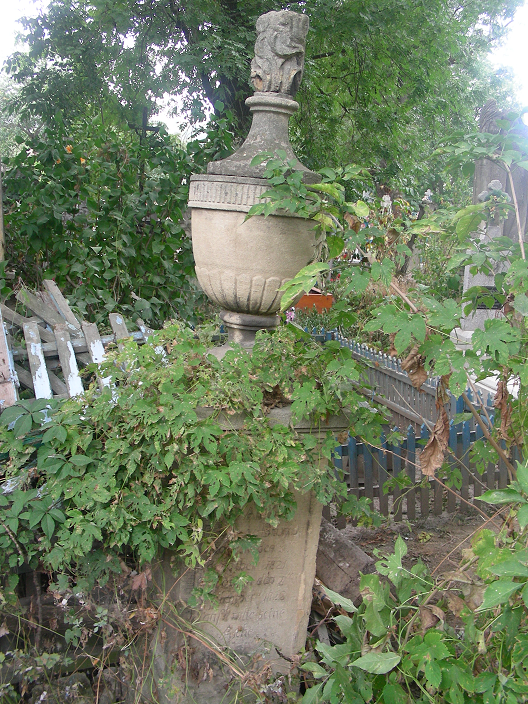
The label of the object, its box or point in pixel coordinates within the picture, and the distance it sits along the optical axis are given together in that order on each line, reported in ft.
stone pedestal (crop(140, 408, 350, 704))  7.73
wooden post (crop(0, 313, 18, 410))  9.12
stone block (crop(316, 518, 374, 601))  9.25
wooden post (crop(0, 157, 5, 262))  12.96
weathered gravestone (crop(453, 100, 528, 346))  26.81
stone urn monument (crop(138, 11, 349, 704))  7.82
